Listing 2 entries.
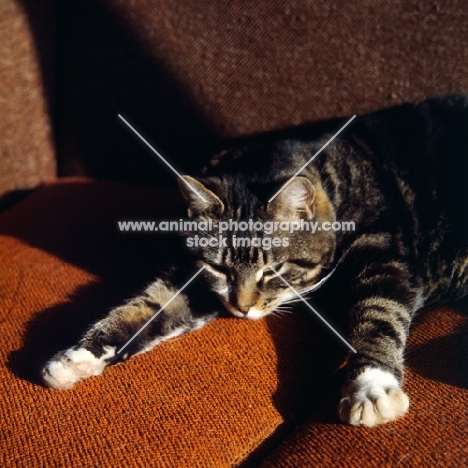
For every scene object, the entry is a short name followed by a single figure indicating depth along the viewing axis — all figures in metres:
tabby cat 1.01
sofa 0.82
